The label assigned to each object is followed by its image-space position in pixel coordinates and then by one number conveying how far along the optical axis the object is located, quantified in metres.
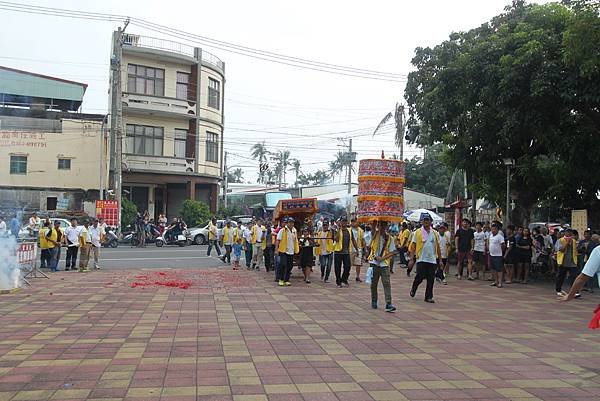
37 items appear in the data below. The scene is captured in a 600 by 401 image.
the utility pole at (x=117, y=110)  27.27
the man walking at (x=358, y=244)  14.41
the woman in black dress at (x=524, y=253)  14.78
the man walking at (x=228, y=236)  18.88
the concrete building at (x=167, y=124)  34.97
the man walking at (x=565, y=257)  12.77
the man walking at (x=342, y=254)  13.48
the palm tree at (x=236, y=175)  102.34
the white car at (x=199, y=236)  30.42
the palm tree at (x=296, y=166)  89.91
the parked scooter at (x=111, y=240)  26.77
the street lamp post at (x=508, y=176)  16.97
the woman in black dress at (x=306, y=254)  14.34
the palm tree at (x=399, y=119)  36.42
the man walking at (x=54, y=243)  16.06
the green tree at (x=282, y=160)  74.82
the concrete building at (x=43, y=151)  32.06
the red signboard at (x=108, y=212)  28.56
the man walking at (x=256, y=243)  17.52
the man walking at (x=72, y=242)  16.48
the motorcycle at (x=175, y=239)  29.31
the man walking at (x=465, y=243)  15.58
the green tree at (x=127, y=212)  31.31
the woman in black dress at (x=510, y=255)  14.71
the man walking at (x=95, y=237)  16.53
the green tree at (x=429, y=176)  47.62
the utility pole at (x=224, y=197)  50.22
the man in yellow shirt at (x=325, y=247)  14.57
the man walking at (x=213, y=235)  20.74
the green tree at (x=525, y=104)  13.22
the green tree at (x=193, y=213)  34.34
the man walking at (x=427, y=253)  10.88
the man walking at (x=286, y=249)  13.29
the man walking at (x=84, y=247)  16.33
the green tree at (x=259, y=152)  85.12
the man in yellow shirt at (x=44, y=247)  16.08
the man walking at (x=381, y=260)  9.98
